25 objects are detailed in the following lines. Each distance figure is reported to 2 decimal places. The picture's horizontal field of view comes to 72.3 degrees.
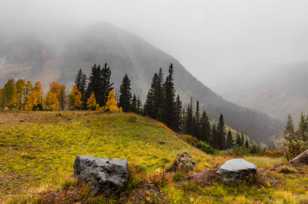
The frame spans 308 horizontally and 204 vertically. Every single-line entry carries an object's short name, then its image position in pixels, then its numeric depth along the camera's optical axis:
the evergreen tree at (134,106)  76.00
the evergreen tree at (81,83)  81.28
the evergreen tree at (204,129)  85.03
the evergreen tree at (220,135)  88.96
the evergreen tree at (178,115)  74.35
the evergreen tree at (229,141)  101.81
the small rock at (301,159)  16.56
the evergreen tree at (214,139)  86.19
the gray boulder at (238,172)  10.59
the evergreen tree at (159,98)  69.44
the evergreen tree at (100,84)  72.87
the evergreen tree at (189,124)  85.19
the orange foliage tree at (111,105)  61.76
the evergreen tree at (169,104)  70.00
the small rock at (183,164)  12.93
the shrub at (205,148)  47.21
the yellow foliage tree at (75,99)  74.12
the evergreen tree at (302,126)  80.57
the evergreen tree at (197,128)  84.07
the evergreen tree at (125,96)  71.50
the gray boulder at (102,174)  8.15
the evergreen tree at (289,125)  88.81
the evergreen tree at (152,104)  70.06
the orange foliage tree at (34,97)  69.71
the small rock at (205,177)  10.65
